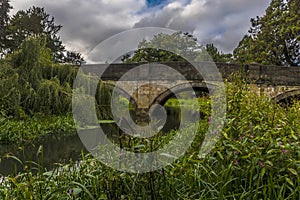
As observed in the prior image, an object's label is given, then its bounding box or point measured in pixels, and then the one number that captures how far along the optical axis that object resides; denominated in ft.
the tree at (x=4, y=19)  48.18
